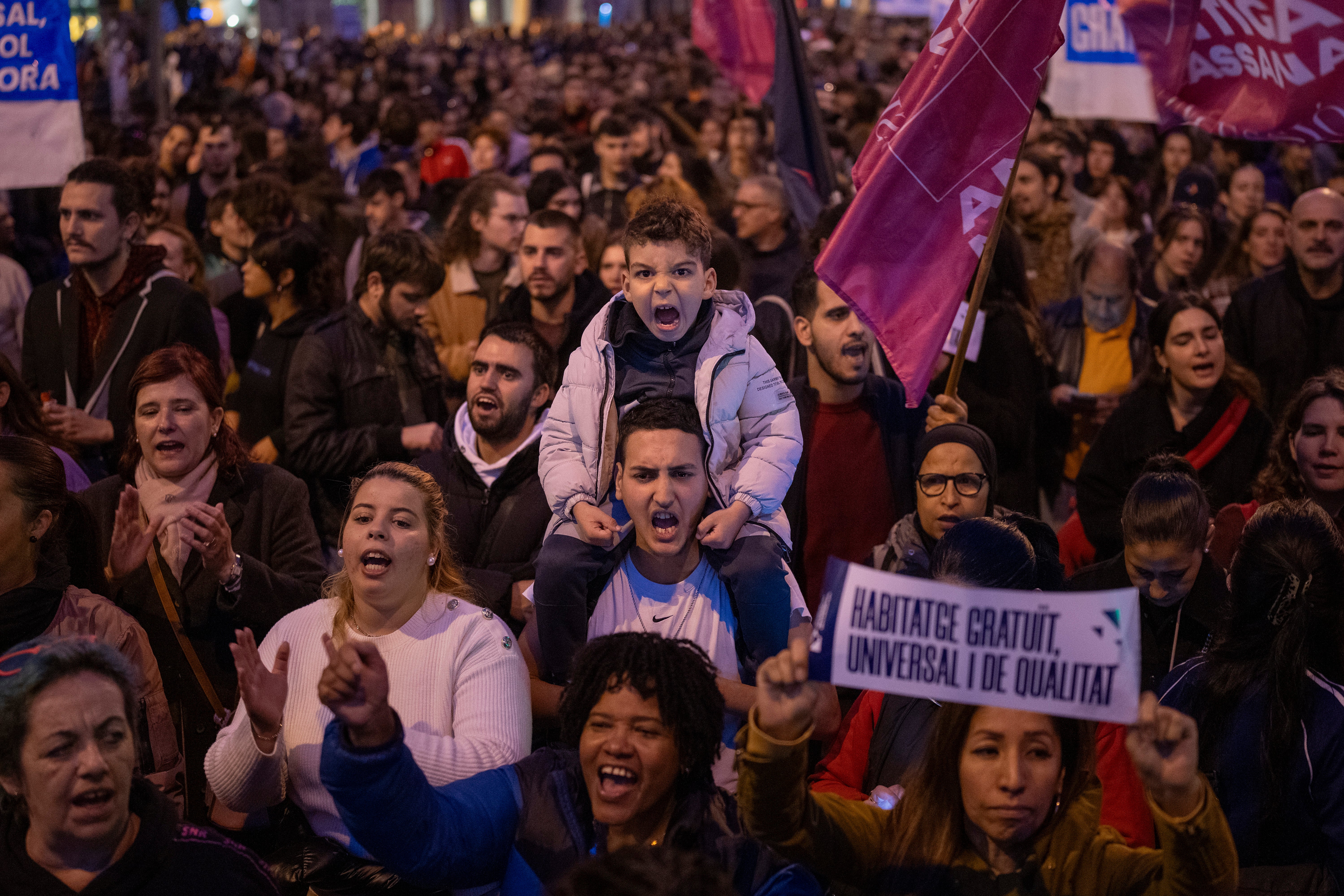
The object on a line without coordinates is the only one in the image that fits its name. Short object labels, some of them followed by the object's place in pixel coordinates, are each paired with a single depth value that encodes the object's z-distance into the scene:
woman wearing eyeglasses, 4.33
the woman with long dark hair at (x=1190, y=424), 5.25
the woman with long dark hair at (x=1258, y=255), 7.97
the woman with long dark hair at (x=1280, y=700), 3.18
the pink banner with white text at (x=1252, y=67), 5.11
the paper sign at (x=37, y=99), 6.67
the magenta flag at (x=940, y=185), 4.26
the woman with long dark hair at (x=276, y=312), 5.84
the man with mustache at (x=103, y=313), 5.57
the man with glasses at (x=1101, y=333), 6.81
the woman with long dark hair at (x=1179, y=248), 8.02
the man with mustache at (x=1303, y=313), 6.45
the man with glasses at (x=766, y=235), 7.49
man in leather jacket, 5.50
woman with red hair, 4.01
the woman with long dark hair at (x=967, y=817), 2.54
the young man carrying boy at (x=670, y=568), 3.73
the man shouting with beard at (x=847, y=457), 4.87
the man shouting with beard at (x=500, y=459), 4.66
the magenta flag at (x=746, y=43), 9.55
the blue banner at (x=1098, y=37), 9.36
